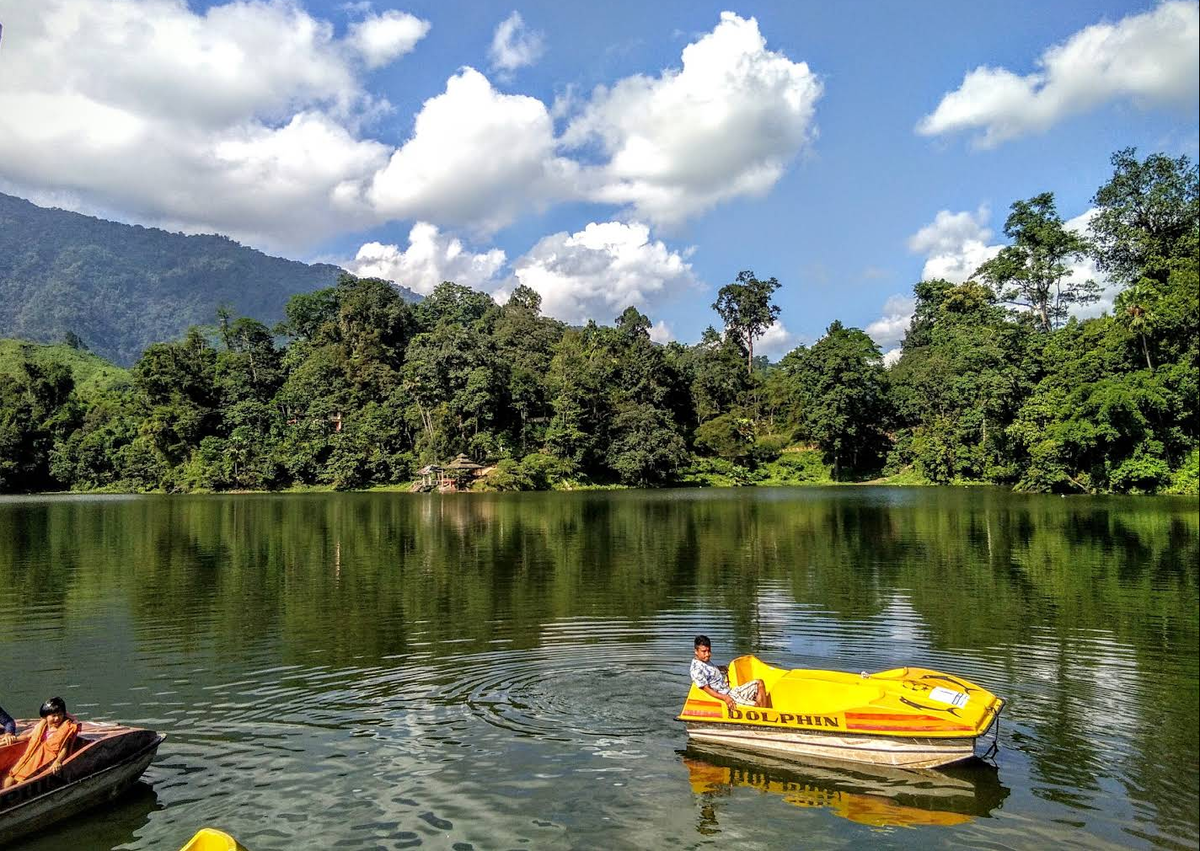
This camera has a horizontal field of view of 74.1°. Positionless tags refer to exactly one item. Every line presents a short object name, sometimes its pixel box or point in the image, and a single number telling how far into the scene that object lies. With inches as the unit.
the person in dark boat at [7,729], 394.3
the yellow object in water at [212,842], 283.6
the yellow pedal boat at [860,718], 407.8
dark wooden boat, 357.4
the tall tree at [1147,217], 2361.0
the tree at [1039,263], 3080.7
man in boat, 461.4
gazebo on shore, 3425.2
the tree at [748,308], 4613.7
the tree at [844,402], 3668.8
